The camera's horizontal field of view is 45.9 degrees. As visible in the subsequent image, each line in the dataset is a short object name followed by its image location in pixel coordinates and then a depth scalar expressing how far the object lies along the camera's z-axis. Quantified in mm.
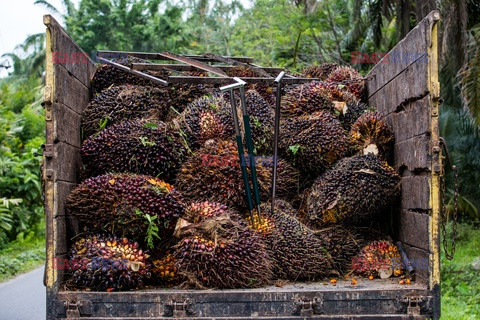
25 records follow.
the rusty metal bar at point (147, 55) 4623
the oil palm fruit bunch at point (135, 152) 3789
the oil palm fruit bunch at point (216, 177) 3672
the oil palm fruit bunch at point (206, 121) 3996
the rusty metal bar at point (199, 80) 3969
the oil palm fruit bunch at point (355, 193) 3758
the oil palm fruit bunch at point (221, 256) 3156
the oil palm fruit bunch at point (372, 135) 4020
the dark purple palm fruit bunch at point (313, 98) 4457
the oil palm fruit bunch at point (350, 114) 4430
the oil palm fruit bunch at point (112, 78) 4410
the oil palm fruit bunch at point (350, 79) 4812
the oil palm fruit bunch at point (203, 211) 3393
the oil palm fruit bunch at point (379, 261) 3580
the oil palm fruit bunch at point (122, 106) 3997
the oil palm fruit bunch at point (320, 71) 5098
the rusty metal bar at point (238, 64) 4641
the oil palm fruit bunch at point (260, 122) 4094
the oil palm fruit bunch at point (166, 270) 3357
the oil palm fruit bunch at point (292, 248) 3520
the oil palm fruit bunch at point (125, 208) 3332
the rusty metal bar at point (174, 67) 4227
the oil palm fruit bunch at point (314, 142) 4121
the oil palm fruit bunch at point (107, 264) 3127
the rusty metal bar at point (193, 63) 4133
